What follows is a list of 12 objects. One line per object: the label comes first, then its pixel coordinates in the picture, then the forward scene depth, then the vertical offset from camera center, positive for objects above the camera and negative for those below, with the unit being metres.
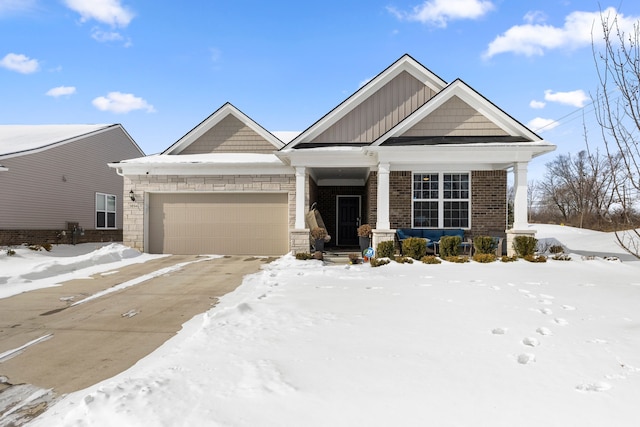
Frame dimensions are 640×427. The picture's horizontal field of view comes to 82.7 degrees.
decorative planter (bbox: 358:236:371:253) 12.15 -1.02
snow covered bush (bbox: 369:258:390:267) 9.65 -1.33
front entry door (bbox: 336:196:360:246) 16.36 -0.32
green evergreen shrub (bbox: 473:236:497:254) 10.52 -0.91
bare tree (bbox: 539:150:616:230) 39.62 +2.47
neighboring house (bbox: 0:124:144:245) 14.80 +1.25
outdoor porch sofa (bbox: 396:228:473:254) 11.89 -0.69
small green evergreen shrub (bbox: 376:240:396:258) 10.59 -1.08
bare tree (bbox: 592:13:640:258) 4.64 +1.52
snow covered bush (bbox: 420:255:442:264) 9.69 -1.27
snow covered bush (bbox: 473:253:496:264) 9.74 -1.21
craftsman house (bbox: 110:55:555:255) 11.23 +1.42
